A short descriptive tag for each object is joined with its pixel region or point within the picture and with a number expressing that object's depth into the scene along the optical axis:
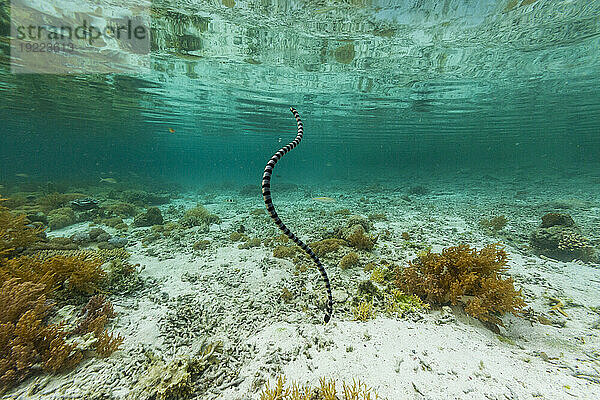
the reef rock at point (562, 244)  5.56
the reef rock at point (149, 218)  10.01
